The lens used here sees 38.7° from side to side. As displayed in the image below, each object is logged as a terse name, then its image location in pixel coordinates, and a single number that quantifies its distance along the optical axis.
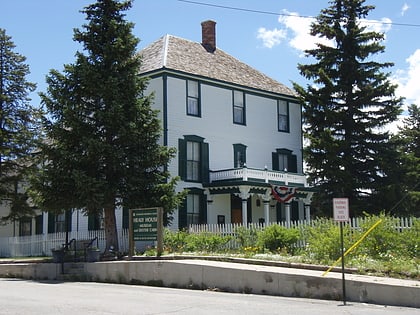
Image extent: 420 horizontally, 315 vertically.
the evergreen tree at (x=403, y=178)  30.09
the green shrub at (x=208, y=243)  21.16
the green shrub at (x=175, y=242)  21.70
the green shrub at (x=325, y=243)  16.91
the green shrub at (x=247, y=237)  20.98
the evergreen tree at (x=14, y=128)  33.31
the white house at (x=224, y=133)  30.50
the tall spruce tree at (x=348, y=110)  30.80
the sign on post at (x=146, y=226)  20.36
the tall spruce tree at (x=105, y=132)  22.28
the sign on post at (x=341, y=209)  13.54
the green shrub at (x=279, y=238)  19.58
